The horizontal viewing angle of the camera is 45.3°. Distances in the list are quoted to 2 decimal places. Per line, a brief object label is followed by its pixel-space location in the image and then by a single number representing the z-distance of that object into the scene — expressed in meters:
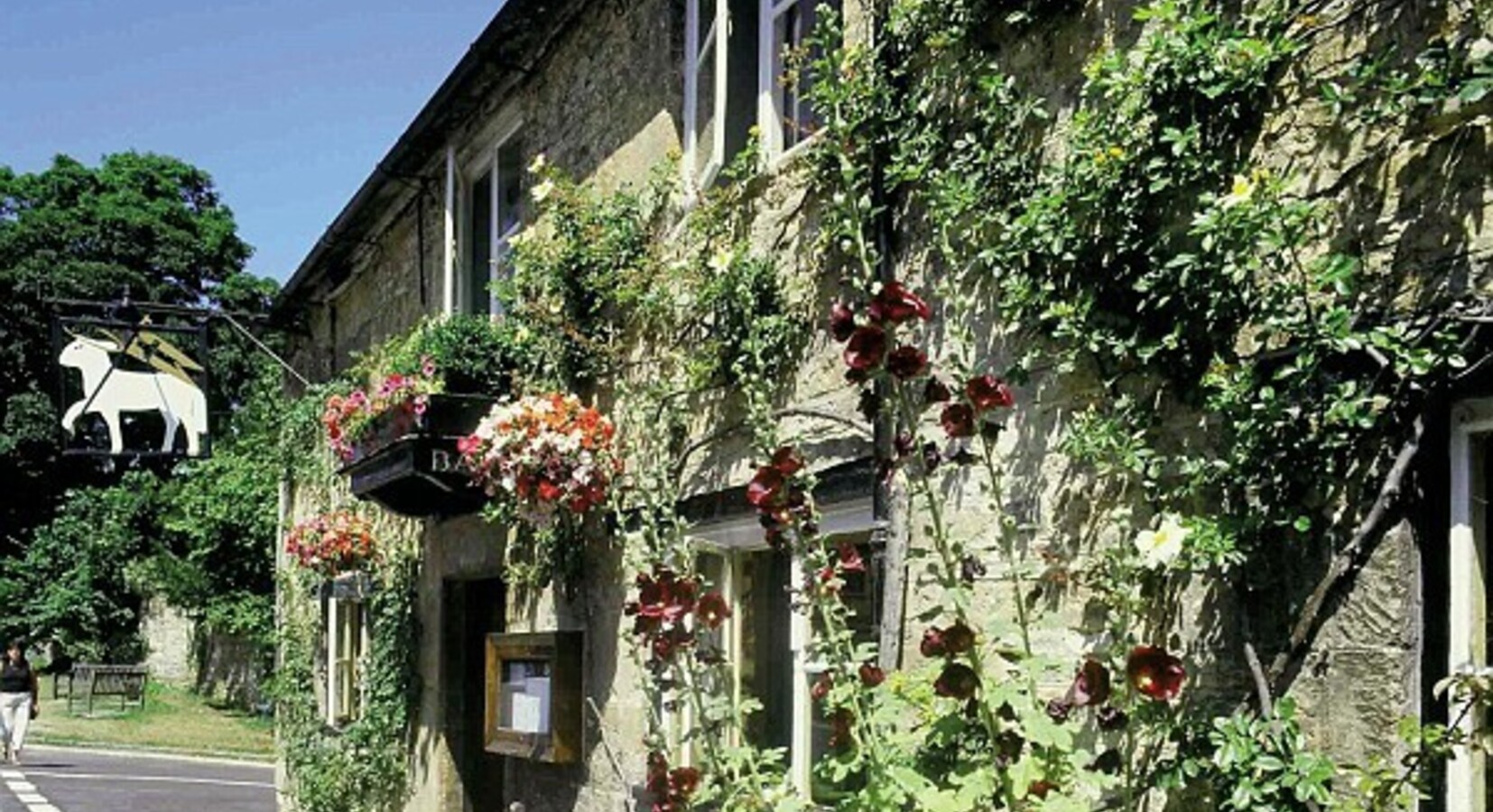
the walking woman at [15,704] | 22.20
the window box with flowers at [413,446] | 8.98
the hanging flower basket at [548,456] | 7.60
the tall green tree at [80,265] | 39.53
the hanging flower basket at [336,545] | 12.17
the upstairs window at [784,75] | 6.66
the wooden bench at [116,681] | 30.25
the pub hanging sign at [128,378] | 14.49
